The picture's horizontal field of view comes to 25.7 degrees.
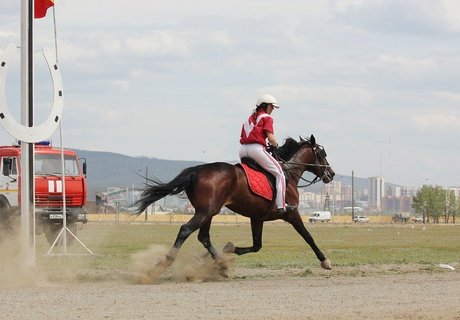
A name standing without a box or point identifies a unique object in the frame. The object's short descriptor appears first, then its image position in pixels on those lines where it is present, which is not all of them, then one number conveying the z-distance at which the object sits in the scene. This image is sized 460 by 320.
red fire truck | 32.59
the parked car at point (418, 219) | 151.50
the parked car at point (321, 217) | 142.62
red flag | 20.64
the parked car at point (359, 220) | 132.05
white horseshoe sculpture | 17.66
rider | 17.97
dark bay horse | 17.17
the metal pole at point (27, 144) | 17.67
